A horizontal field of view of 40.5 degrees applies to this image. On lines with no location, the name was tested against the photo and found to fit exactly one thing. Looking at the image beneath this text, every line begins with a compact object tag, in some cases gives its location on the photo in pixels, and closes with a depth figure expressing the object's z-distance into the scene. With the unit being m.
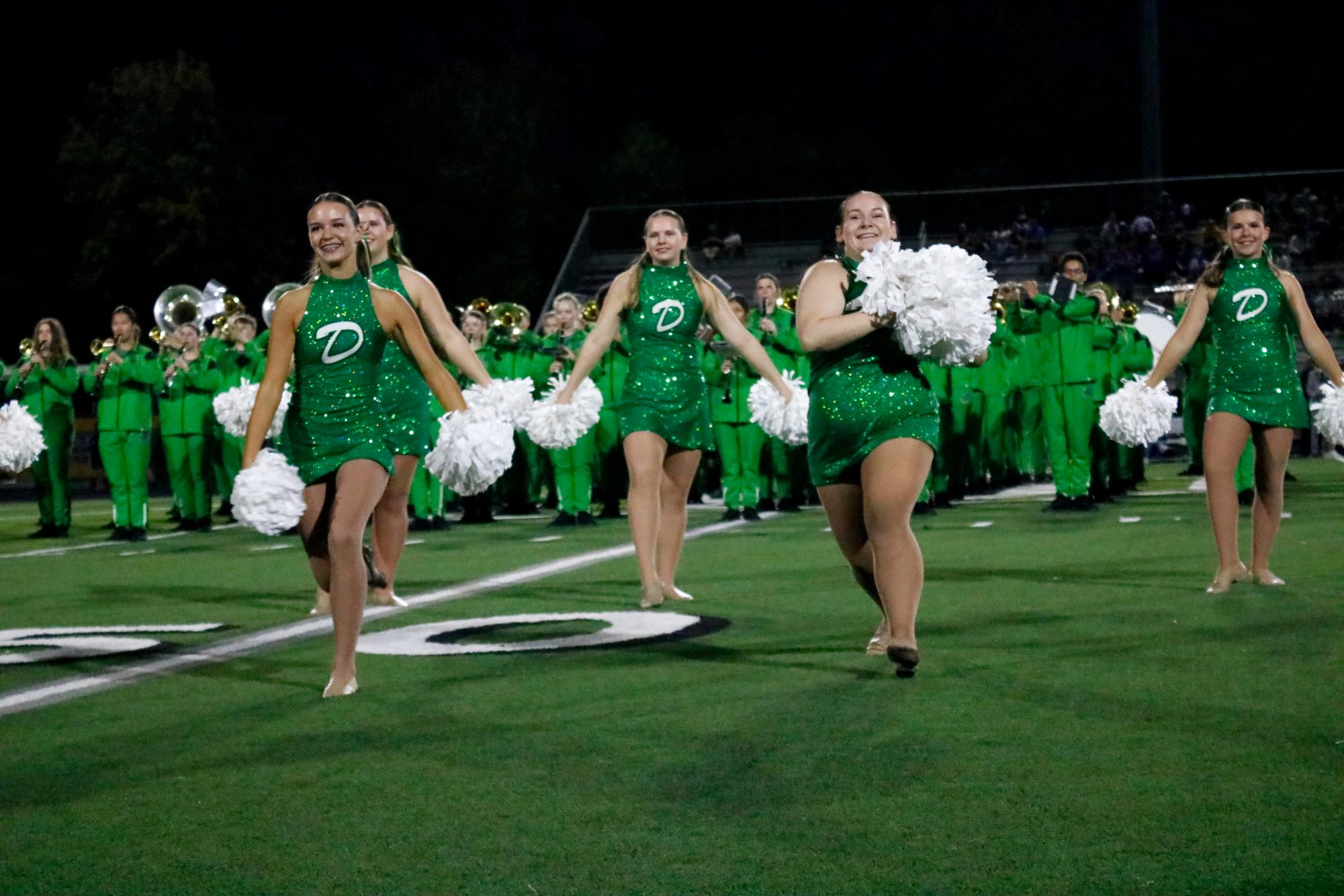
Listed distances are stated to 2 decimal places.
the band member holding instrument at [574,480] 14.54
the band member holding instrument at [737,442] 14.69
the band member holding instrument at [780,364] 14.96
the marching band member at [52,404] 15.62
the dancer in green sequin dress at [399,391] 7.80
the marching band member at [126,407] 14.98
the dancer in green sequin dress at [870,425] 5.89
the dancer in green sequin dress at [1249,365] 8.25
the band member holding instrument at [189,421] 15.95
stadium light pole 29.62
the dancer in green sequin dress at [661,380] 8.35
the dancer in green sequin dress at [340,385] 5.96
